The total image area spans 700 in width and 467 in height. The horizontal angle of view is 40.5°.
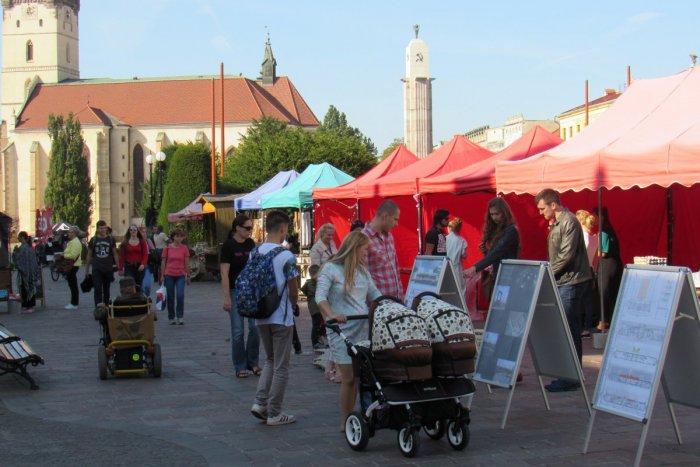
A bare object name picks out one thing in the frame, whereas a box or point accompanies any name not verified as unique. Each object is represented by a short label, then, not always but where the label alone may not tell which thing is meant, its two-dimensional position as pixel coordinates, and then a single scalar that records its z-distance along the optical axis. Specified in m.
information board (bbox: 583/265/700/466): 5.79
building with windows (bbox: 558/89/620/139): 74.56
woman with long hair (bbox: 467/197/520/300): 8.59
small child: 10.52
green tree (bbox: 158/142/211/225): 52.19
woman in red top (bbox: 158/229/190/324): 15.41
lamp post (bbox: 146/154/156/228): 39.92
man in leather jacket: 8.45
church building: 102.69
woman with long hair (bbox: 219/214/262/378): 9.69
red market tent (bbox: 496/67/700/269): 10.08
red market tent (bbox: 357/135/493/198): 16.91
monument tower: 30.62
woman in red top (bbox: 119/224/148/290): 16.27
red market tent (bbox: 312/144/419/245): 19.16
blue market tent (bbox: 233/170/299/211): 26.38
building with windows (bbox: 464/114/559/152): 93.25
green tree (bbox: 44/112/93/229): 91.19
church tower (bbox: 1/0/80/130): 112.19
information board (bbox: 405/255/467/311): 8.58
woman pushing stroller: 6.77
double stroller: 6.16
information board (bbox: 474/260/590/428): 7.24
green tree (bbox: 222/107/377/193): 51.34
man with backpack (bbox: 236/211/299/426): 7.09
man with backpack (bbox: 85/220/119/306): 16.14
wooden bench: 9.12
